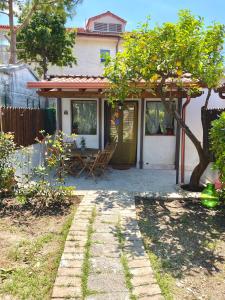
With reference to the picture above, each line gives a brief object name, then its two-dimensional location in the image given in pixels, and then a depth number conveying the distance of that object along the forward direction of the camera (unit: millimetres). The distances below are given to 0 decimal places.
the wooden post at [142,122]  7668
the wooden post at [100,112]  7745
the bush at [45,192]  4615
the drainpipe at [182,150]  6267
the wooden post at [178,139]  7101
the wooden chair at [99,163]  6365
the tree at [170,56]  4495
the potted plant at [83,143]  7716
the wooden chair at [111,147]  6866
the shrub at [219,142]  4442
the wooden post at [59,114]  7639
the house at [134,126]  7588
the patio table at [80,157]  6507
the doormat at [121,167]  7601
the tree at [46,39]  12817
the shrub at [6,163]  4817
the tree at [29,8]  11896
